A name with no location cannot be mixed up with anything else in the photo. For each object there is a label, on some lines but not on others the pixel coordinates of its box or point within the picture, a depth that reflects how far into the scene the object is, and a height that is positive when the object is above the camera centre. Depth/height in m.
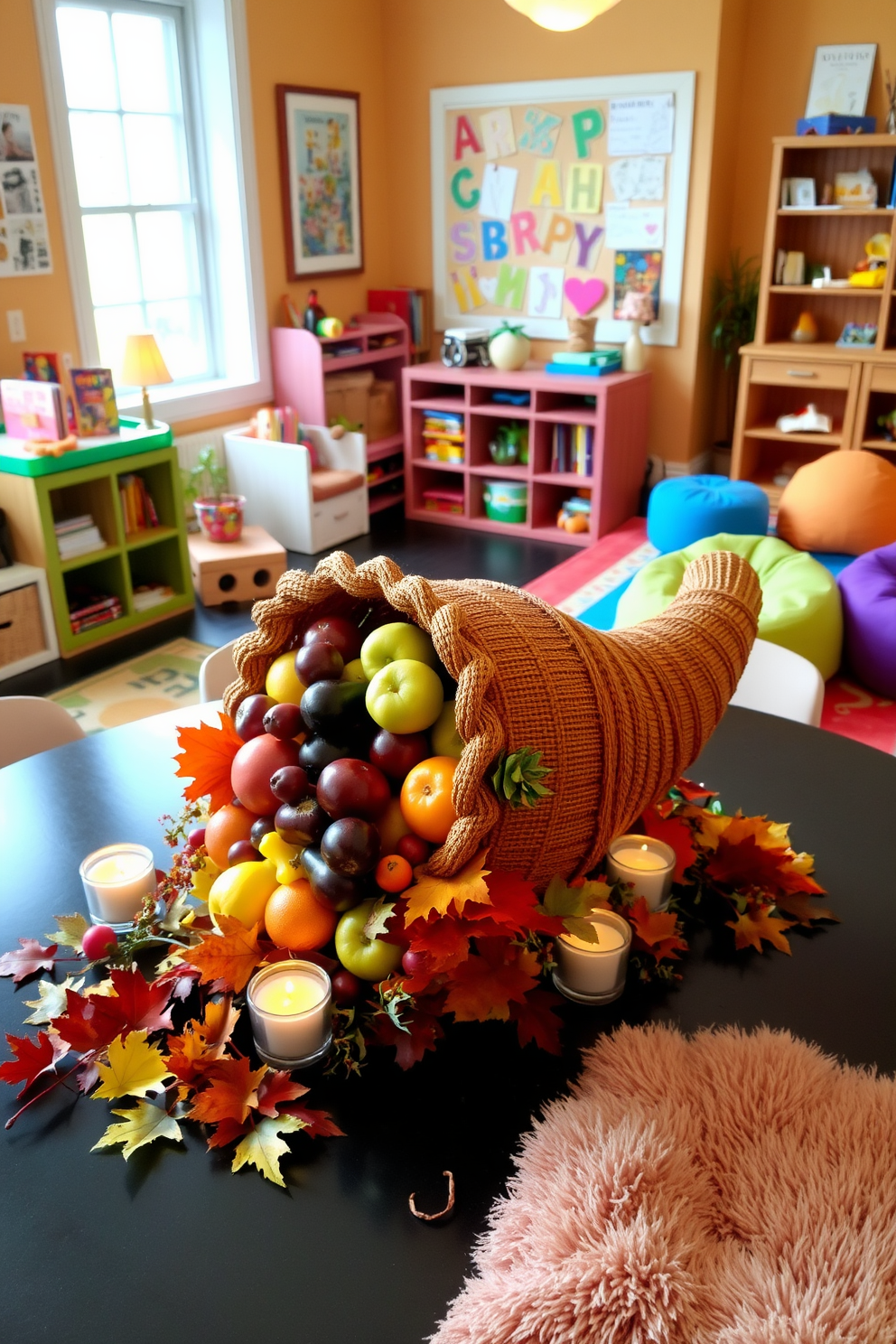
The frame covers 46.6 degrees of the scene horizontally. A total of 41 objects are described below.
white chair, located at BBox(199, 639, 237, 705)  1.66 -0.64
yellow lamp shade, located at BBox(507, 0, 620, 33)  1.75 +0.36
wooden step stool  3.92 -1.15
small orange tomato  0.86 -0.48
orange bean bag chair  3.51 -0.84
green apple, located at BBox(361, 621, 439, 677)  0.89 -0.32
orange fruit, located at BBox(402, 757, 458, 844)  0.84 -0.42
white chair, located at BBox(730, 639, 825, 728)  1.61 -0.66
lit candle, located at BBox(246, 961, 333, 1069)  0.85 -0.59
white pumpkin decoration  4.80 -0.46
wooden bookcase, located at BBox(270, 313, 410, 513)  4.70 -0.53
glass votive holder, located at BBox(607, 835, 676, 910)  1.04 -0.58
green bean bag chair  2.66 -0.88
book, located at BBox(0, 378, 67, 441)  3.42 -0.51
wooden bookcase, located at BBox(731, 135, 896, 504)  4.42 -0.40
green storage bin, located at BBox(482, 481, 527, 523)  4.80 -1.12
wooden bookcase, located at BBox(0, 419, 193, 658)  3.34 -0.88
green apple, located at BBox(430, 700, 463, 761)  0.87 -0.39
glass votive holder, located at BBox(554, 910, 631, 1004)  0.94 -0.61
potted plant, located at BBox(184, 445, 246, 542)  4.02 -0.96
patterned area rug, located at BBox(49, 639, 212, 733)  3.08 -1.29
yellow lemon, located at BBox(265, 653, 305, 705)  0.96 -0.38
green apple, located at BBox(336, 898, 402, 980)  0.87 -0.55
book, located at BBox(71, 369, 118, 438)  3.57 -0.51
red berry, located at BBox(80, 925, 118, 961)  1.00 -0.62
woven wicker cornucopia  0.83 -0.37
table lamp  3.73 -0.40
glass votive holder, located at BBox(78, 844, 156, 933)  1.03 -0.59
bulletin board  4.58 +0.18
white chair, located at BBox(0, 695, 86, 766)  1.52 -0.67
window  3.89 +0.21
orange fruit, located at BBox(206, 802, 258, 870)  1.00 -0.52
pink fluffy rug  0.65 -0.62
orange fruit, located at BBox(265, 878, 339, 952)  0.90 -0.55
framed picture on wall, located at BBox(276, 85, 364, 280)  4.64 +0.27
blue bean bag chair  3.69 -0.90
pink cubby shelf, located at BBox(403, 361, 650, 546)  4.52 -0.82
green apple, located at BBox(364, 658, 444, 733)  0.85 -0.34
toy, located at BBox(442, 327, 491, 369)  4.88 -0.46
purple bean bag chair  2.79 -0.95
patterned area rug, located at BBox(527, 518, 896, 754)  2.72 -1.23
